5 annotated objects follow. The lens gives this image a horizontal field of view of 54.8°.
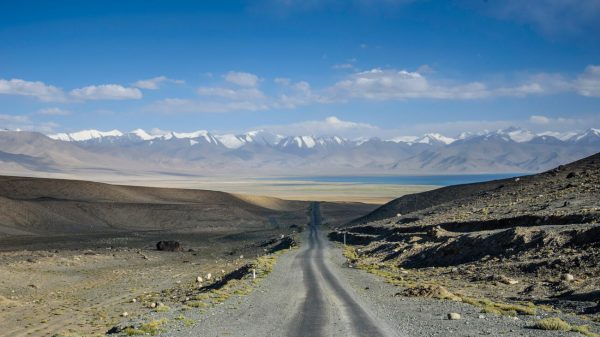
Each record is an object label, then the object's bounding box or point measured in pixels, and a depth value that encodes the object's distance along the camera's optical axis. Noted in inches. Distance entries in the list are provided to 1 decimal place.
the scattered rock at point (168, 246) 2583.7
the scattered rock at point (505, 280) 1066.4
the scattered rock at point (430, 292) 950.0
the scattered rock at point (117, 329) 778.8
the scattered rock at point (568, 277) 979.6
